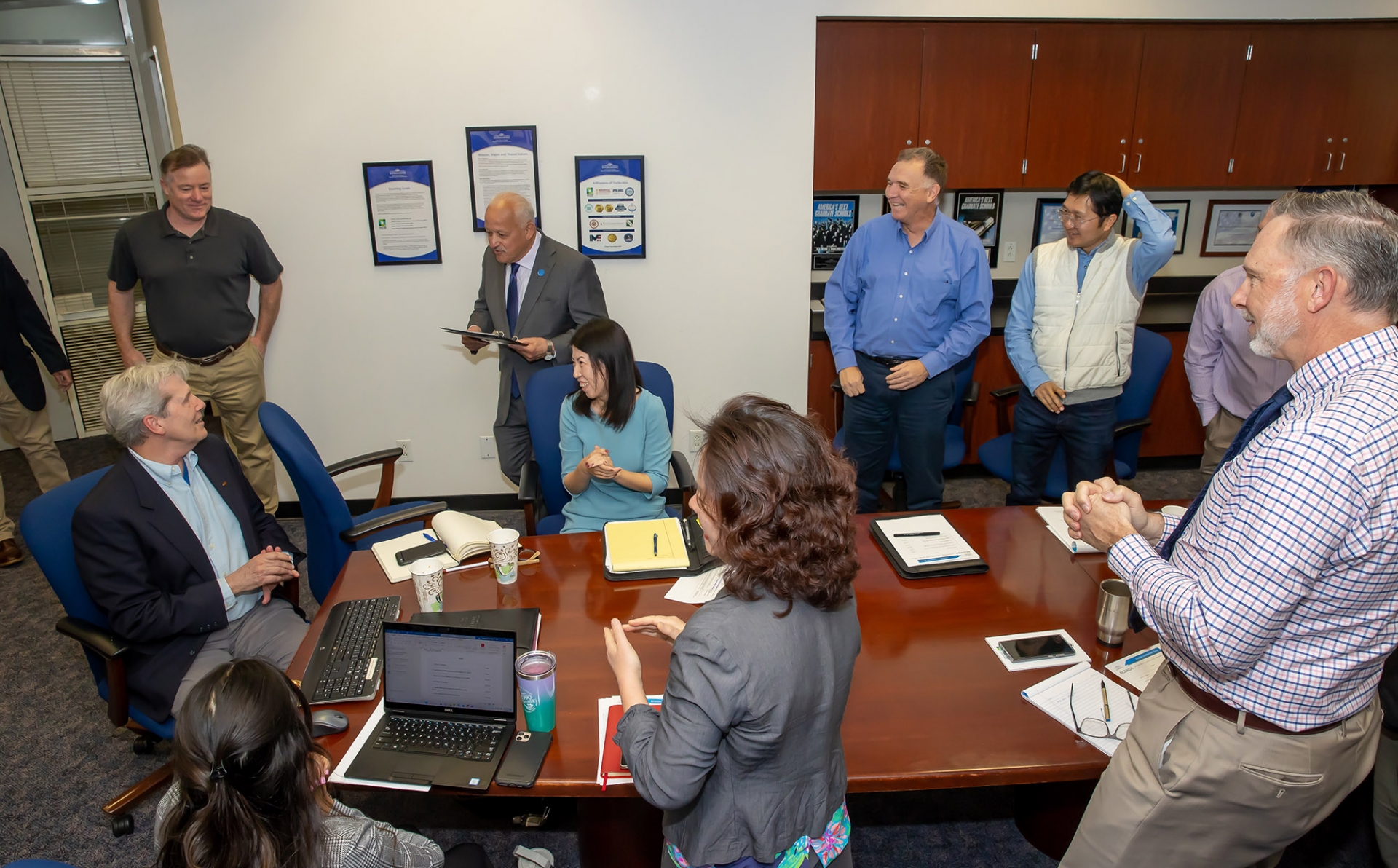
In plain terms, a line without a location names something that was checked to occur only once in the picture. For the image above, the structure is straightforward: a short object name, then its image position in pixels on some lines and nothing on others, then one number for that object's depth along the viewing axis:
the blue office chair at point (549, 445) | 2.96
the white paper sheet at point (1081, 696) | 1.62
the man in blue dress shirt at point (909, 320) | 3.31
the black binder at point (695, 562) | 2.13
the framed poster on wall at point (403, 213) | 3.90
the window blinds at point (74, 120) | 4.98
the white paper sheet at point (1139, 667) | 1.72
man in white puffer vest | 3.07
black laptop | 1.53
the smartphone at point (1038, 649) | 1.79
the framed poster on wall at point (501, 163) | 3.86
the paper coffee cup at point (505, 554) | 2.08
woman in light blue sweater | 2.65
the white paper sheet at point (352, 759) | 1.48
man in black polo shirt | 3.55
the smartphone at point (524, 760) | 1.47
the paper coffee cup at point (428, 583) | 1.93
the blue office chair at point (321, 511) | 2.50
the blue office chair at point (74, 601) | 2.01
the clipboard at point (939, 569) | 2.12
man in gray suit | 3.42
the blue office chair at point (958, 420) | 3.72
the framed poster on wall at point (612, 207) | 3.92
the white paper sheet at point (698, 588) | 2.04
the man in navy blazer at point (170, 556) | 2.03
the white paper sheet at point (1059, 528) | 2.26
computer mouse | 1.59
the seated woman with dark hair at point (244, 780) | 1.15
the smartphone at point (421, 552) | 2.22
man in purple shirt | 3.21
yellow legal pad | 2.15
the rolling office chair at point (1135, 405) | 3.38
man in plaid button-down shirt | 1.18
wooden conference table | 1.51
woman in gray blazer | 1.16
